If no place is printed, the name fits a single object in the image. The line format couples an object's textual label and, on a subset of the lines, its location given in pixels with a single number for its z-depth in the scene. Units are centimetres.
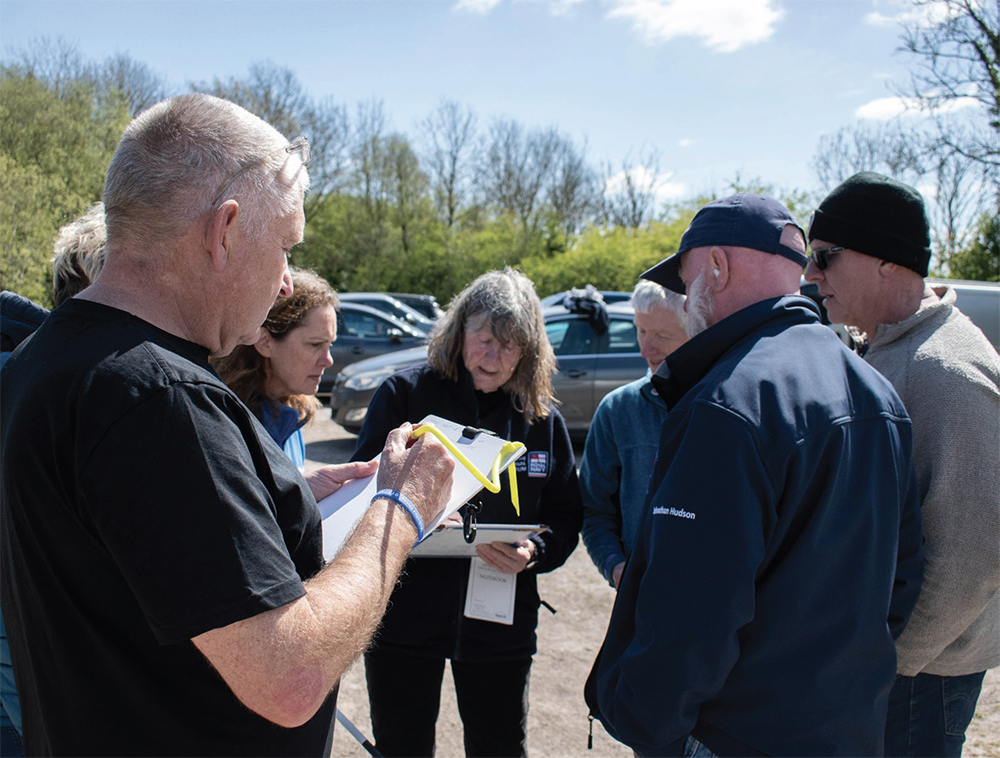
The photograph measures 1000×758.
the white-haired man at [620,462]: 260
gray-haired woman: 237
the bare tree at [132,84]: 2422
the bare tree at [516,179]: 3372
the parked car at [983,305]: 533
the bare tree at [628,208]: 3384
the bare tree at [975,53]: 1200
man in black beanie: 172
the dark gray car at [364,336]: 1146
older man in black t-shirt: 95
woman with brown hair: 251
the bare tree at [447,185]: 3534
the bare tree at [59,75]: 2084
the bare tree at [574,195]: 3384
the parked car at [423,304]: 2084
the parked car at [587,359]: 786
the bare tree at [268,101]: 2533
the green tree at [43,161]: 1473
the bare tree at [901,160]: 1722
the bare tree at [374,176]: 3397
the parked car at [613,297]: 1417
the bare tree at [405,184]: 3466
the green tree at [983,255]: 1580
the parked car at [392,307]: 1573
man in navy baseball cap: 138
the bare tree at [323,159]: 2836
